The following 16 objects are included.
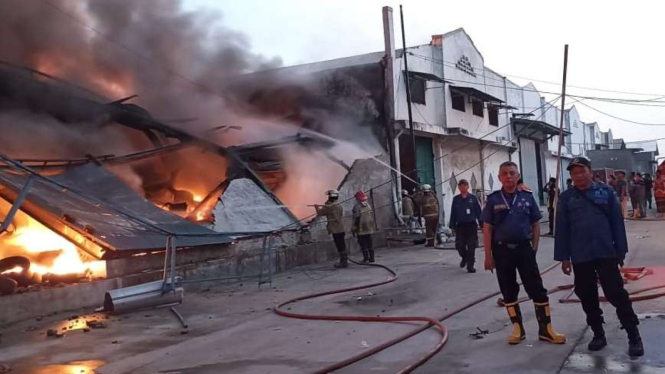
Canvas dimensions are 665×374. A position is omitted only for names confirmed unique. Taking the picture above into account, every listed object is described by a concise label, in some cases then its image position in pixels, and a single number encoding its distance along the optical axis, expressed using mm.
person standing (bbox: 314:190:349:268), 11664
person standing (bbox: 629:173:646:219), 18594
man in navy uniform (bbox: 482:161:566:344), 5031
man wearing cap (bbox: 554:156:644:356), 4500
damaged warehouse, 8945
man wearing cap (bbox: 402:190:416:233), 15859
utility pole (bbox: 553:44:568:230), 12094
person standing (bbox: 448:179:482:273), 9758
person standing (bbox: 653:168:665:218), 18406
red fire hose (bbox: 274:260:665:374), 4750
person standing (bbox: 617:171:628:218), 18062
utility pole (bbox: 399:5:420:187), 16781
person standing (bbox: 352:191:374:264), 11867
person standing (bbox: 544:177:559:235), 14895
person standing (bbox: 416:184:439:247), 14148
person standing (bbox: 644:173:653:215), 20047
